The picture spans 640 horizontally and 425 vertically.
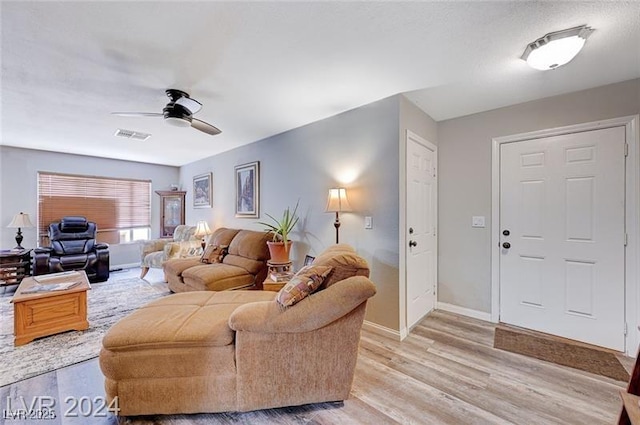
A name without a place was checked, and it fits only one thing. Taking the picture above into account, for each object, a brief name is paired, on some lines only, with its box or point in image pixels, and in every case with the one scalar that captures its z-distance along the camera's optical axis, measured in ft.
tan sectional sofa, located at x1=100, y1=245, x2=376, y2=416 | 4.96
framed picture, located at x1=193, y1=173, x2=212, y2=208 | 17.60
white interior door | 8.87
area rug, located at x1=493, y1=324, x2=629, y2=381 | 6.77
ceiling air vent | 12.10
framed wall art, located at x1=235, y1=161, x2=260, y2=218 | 13.88
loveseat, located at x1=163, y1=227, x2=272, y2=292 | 10.69
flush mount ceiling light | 5.42
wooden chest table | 7.83
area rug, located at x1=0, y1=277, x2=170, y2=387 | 6.72
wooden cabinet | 19.75
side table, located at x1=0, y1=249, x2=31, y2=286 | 12.73
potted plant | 10.48
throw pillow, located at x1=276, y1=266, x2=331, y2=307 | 5.04
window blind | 15.87
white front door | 7.65
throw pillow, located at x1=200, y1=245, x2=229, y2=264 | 12.59
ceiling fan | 8.05
